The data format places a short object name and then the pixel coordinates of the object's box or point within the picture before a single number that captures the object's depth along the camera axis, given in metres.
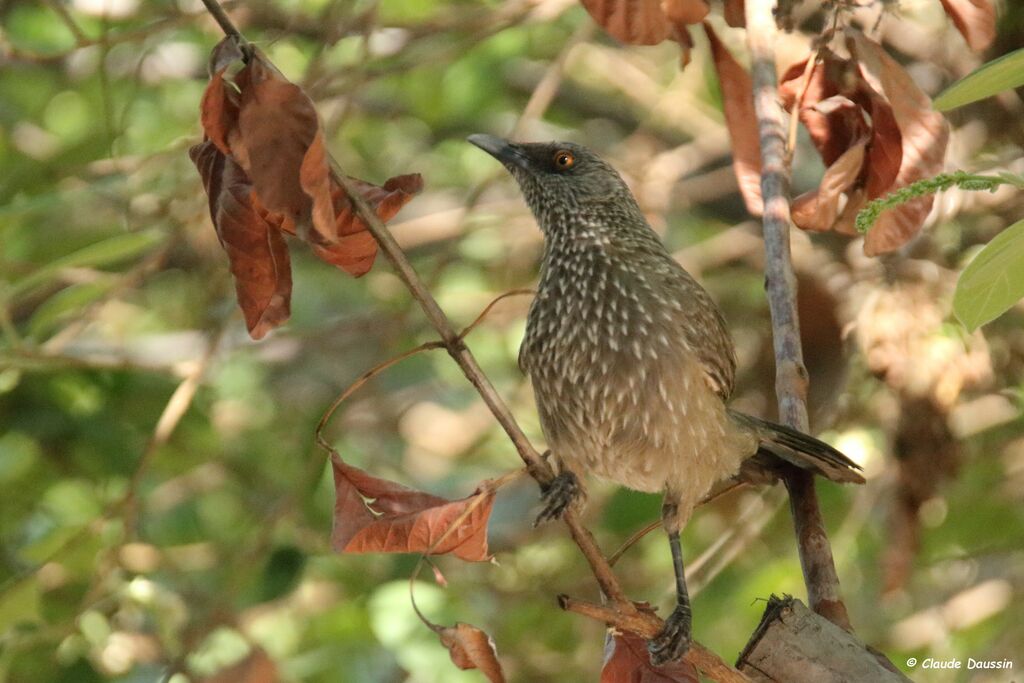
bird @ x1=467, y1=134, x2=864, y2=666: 6.62
